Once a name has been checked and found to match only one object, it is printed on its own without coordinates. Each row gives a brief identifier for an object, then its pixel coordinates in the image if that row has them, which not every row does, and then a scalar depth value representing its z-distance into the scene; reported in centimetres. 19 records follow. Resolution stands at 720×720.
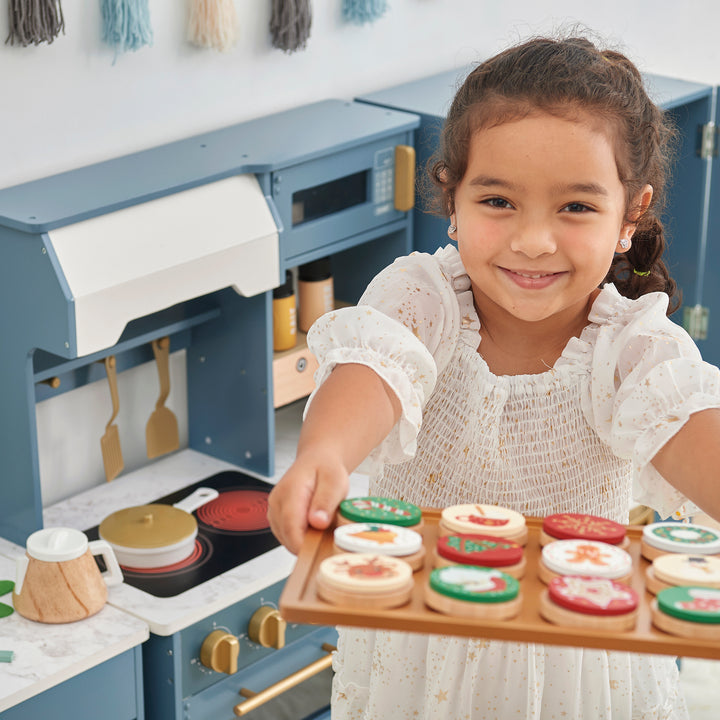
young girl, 211
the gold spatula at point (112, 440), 297
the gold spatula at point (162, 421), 303
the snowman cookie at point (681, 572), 196
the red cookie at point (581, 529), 208
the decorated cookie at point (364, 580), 186
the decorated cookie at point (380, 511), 207
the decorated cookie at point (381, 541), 202
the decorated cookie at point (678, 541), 206
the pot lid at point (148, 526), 285
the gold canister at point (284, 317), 307
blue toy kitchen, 271
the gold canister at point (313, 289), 312
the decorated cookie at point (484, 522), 208
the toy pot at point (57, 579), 270
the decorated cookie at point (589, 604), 185
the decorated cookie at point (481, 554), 202
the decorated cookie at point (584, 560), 200
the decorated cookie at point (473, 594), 186
